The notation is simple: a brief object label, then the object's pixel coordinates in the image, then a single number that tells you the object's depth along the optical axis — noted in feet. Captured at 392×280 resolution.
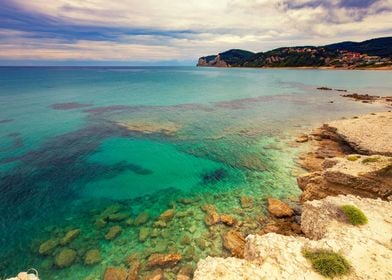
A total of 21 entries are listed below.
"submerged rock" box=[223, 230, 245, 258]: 54.49
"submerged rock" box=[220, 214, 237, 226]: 64.49
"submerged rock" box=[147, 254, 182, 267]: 52.31
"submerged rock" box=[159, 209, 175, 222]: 66.91
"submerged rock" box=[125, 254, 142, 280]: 49.93
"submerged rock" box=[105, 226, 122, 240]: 60.39
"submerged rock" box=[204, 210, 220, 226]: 65.05
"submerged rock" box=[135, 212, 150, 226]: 65.72
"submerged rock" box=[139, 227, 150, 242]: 59.88
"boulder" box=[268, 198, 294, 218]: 66.86
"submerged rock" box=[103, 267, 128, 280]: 49.65
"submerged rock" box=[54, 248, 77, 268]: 52.49
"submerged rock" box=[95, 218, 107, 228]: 65.00
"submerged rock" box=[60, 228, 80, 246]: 58.59
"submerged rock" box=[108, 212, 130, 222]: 67.13
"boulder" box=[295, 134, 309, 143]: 124.75
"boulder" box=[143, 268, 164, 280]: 49.37
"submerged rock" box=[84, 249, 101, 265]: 53.36
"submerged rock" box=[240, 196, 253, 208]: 72.28
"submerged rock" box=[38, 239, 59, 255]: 55.71
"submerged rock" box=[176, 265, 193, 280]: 49.19
